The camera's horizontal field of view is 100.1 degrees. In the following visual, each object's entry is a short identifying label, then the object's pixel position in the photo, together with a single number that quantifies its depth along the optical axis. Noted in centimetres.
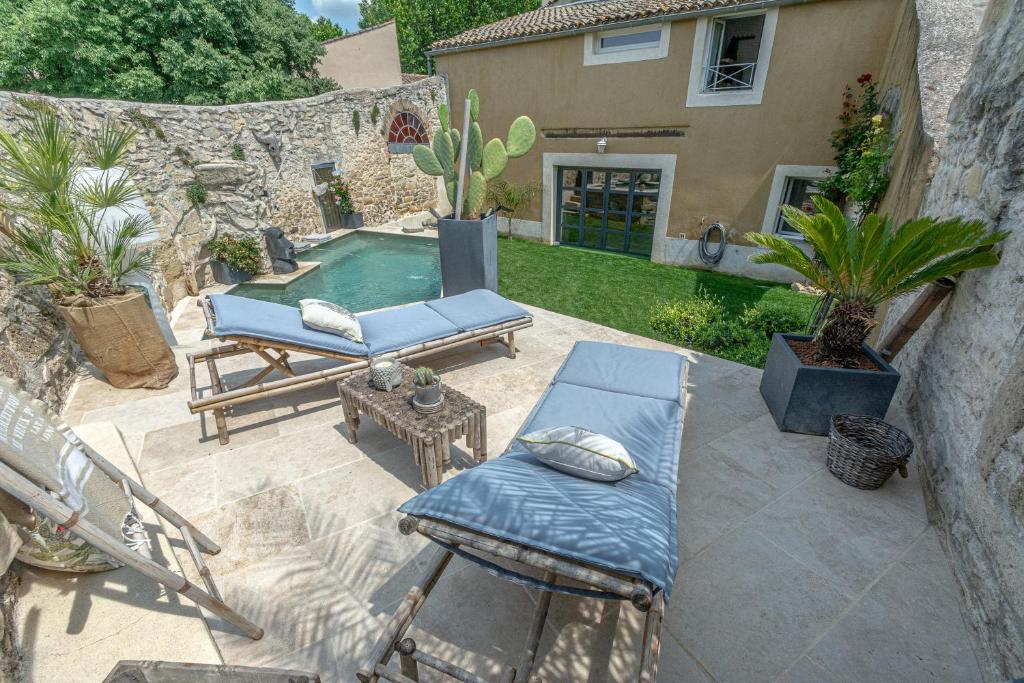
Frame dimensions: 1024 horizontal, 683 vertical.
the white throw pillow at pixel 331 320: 426
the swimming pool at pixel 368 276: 821
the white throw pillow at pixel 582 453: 229
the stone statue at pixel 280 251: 894
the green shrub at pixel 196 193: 806
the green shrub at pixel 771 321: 615
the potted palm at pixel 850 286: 337
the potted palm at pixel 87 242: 383
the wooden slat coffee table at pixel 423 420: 307
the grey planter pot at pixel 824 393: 367
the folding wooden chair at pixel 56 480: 171
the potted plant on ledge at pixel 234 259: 844
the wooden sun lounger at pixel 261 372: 368
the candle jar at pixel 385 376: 358
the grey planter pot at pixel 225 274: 854
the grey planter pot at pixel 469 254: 645
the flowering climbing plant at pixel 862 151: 656
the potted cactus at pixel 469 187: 652
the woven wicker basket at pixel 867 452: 318
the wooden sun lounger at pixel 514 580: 162
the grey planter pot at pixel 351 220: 1331
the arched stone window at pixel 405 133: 1376
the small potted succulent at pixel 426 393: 328
